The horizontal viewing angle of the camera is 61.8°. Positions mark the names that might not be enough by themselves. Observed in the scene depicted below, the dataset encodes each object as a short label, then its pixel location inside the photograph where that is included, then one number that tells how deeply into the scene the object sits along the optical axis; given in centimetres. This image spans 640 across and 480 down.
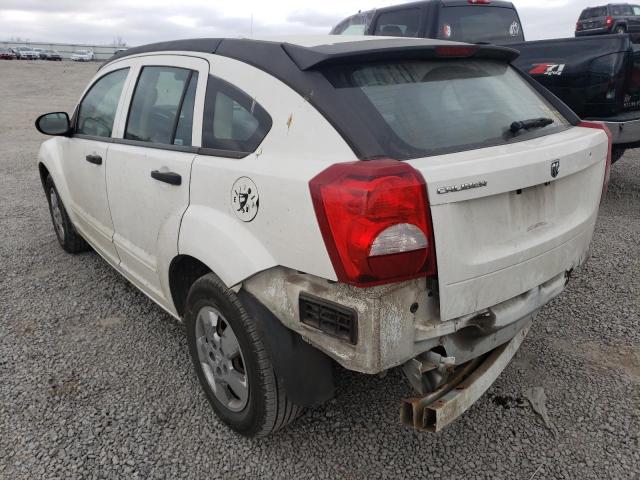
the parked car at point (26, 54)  5107
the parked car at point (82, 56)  5260
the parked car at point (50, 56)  5250
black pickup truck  528
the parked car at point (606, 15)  1717
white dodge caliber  180
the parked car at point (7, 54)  4941
